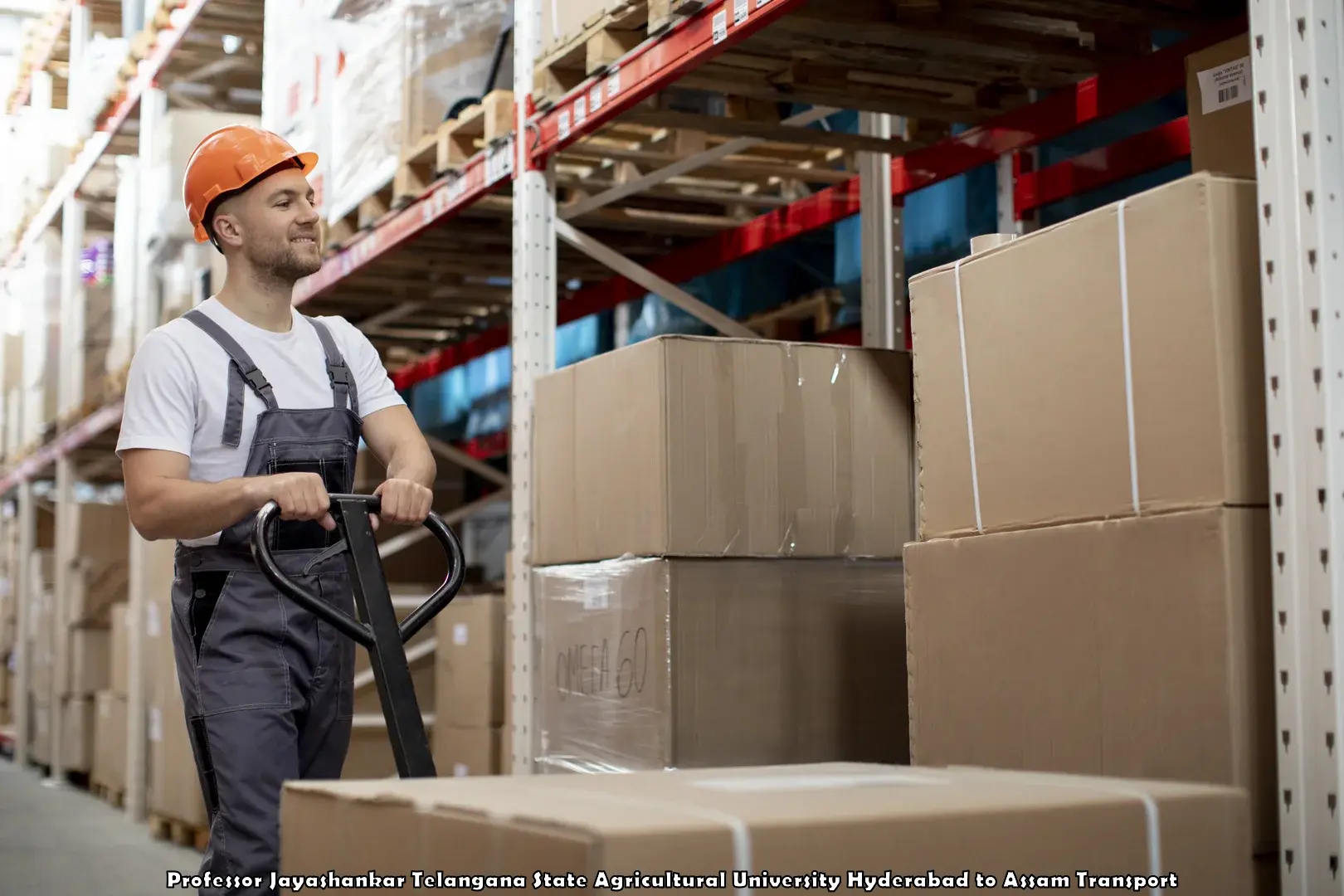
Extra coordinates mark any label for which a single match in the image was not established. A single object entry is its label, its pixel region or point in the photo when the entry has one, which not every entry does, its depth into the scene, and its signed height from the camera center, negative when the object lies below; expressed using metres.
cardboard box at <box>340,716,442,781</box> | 6.24 -0.65
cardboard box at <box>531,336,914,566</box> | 3.44 +0.31
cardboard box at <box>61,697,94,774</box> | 10.16 -0.91
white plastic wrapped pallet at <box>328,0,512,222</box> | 5.13 +1.75
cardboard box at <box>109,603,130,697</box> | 8.71 -0.33
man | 2.64 +0.21
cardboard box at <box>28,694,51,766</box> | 11.09 -0.99
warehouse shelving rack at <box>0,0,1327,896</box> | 2.12 +0.85
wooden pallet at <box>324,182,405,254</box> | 5.55 +1.38
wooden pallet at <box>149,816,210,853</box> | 7.14 -1.14
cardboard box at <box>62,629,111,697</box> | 10.05 -0.43
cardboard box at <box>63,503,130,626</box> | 10.03 +0.21
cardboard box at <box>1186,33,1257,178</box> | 3.08 +0.95
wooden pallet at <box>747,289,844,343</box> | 5.51 +0.98
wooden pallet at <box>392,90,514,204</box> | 4.73 +1.43
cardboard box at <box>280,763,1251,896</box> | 1.47 -0.25
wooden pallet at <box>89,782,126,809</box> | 9.14 -1.22
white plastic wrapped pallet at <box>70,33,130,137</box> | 9.67 +3.37
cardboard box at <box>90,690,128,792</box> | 8.93 -0.88
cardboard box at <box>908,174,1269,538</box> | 2.28 +0.34
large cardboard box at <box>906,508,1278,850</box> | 2.22 -0.11
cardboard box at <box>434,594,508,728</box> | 5.58 -0.27
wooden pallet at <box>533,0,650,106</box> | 4.02 +1.46
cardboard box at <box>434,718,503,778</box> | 5.54 -0.59
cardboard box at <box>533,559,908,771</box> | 3.39 -0.18
